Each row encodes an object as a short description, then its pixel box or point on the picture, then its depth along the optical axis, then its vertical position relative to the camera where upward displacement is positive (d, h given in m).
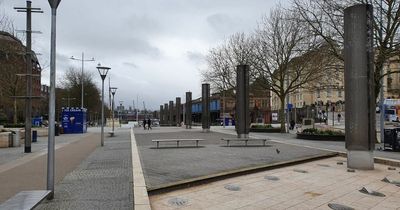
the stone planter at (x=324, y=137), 25.99 -0.94
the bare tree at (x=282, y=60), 34.28 +5.08
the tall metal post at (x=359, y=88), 13.16 +1.05
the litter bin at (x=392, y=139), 19.38 -0.79
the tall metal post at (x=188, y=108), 51.28 +1.74
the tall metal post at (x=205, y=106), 39.18 +1.53
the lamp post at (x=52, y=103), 8.09 +0.36
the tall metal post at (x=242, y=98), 26.25 +1.50
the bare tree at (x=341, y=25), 22.72 +5.38
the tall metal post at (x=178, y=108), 68.38 +2.27
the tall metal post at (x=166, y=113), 93.01 +2.03
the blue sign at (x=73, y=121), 42.22 +0.16
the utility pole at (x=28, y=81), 18.89 +1.83
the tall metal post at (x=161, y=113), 102.88 +2.26
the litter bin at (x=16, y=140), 23.44 -0.93
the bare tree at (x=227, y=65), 41.50 +5.84
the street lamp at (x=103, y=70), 24.78 +3.02
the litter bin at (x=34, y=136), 27.16 -0.84
